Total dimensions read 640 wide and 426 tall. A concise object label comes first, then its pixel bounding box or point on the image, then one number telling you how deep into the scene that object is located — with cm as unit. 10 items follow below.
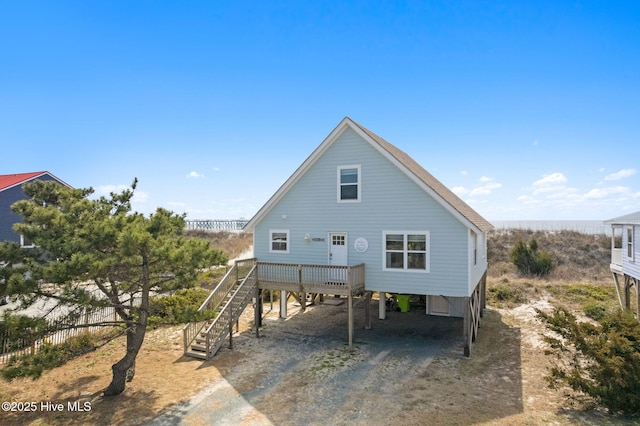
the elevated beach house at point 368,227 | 1425
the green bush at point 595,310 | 1892
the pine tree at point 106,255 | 914
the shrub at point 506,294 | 2267
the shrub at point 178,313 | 1102
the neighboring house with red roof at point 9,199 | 2589
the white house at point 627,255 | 1660
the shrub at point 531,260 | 3155
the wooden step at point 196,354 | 1364
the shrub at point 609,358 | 901
